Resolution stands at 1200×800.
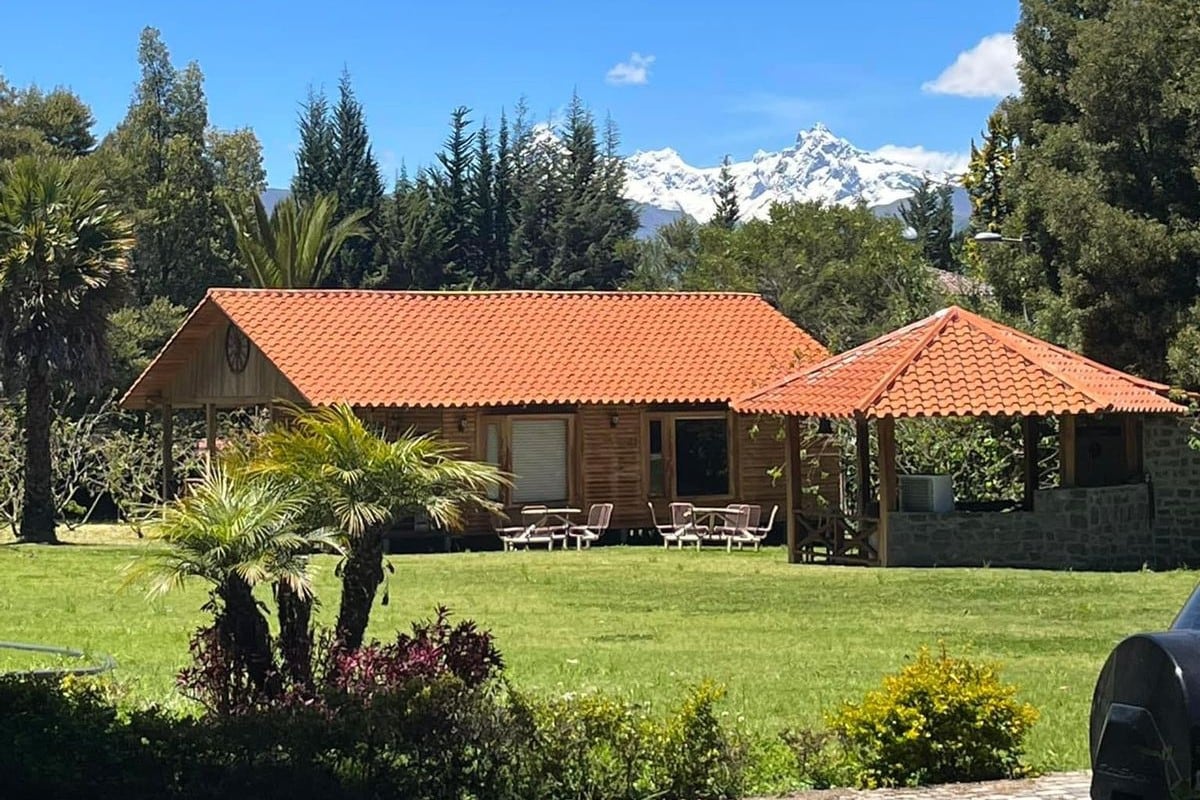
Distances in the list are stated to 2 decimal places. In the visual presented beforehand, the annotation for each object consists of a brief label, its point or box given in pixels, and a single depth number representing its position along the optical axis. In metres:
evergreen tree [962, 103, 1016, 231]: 40.24
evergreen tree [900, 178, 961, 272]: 77.49
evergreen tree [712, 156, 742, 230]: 77.44
